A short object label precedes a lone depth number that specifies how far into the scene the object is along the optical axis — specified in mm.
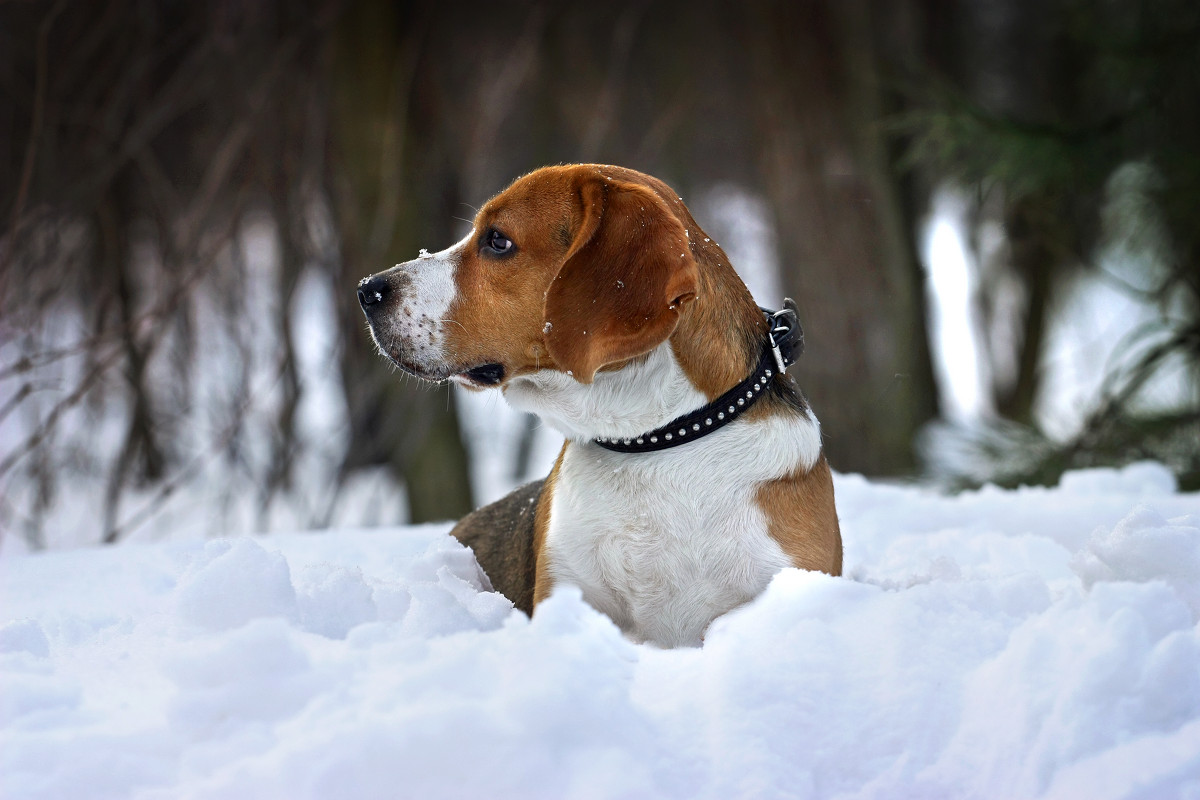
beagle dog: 2305
